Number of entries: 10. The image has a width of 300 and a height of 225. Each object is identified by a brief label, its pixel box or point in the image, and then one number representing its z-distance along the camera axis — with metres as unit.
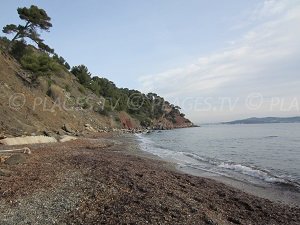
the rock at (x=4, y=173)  9.01
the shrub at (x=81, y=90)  53.76
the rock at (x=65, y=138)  21.89
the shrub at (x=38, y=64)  33.40
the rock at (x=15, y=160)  10.73
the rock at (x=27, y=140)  15.96
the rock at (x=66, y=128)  30.50
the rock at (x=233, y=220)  6.35
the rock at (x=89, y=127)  39.47
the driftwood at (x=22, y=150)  13.32
